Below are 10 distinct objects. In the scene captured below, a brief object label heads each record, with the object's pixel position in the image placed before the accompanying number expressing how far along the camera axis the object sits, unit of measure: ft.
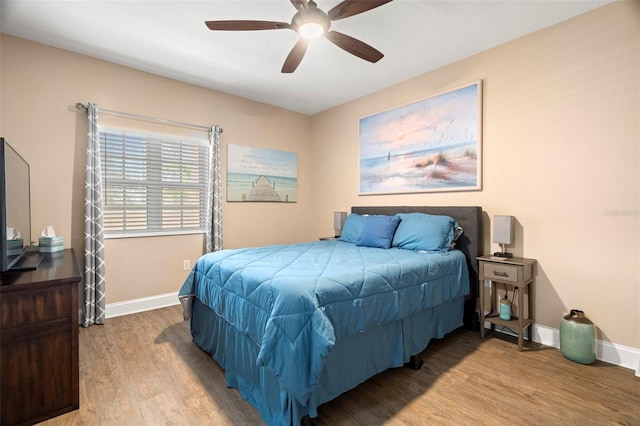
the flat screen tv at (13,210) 5.09
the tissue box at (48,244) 8.07
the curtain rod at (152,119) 9.74
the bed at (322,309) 4.69
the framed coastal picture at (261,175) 13.39
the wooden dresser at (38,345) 4.95
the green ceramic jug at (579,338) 7.13
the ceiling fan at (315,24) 5.99
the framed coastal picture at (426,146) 9.87
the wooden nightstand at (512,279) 7.90
